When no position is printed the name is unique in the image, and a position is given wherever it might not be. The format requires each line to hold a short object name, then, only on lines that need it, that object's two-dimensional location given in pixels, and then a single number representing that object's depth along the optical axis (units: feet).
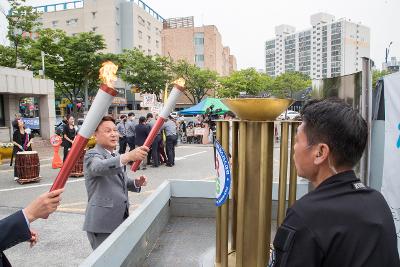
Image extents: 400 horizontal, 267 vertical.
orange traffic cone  37.11
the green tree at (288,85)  144.56
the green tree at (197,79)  129.39
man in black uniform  3.79
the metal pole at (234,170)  8.71
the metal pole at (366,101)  8.91
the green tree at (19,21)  59.67
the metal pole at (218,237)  9.53
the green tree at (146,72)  106.93
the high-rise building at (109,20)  155.12
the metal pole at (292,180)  9.06
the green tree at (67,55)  72.38
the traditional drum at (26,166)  28.91
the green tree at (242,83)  134.51
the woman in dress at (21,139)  31.53
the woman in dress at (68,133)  34.53
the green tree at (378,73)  141.06
